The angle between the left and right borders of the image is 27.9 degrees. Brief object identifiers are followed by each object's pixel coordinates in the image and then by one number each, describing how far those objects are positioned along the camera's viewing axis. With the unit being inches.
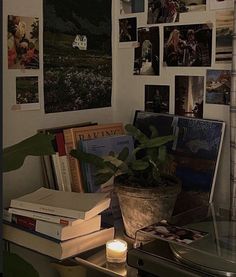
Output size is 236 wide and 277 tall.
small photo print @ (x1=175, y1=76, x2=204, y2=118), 65.1
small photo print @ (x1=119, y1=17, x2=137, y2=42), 71.6
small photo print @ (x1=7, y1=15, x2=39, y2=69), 59.7
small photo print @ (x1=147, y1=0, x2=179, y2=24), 66.4
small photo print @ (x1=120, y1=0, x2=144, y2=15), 70.4
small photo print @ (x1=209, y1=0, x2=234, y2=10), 60.6
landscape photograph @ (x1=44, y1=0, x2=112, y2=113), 64.9
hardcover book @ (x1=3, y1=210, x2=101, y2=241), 51.0
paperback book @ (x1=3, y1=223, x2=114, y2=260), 51.1
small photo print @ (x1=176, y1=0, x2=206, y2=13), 63.5
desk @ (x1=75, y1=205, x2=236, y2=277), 44.2
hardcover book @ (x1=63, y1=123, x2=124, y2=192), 62.6
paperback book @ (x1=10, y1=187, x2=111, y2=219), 51.9
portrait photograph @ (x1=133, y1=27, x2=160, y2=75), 69.1
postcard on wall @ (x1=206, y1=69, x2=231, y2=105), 62.0
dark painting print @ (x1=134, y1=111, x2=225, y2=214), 62.5
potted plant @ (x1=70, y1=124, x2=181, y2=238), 55.3
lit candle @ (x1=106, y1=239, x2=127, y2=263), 51.7
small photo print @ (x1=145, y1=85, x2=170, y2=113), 68.9
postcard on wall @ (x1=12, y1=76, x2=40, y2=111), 61.3
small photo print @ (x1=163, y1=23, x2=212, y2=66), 63.6
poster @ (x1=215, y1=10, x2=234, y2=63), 61.0
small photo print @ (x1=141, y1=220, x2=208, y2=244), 48.6
